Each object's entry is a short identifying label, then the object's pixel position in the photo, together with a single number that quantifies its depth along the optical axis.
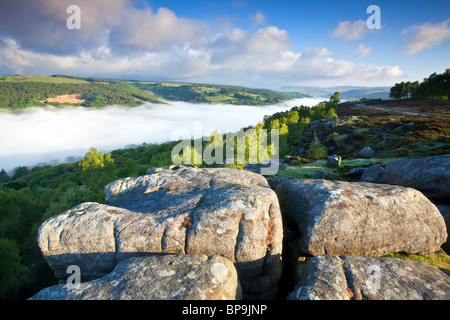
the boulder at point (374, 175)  20.63
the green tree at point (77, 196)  26.14
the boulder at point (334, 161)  33.78
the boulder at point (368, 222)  10.84
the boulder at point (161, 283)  7.67
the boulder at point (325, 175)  24.26
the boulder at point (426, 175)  15.77
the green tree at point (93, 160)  42.65
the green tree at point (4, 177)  138.56
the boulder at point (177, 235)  10.01
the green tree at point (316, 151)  52.29
